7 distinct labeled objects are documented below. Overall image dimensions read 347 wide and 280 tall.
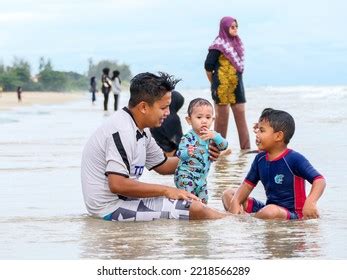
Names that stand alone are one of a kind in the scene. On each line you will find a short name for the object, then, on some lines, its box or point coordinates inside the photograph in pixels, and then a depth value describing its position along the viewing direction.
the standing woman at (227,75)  14.78
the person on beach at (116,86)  37.62
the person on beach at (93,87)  51.69
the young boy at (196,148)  8.60
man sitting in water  7.80
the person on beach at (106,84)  38.78
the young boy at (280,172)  7.99
